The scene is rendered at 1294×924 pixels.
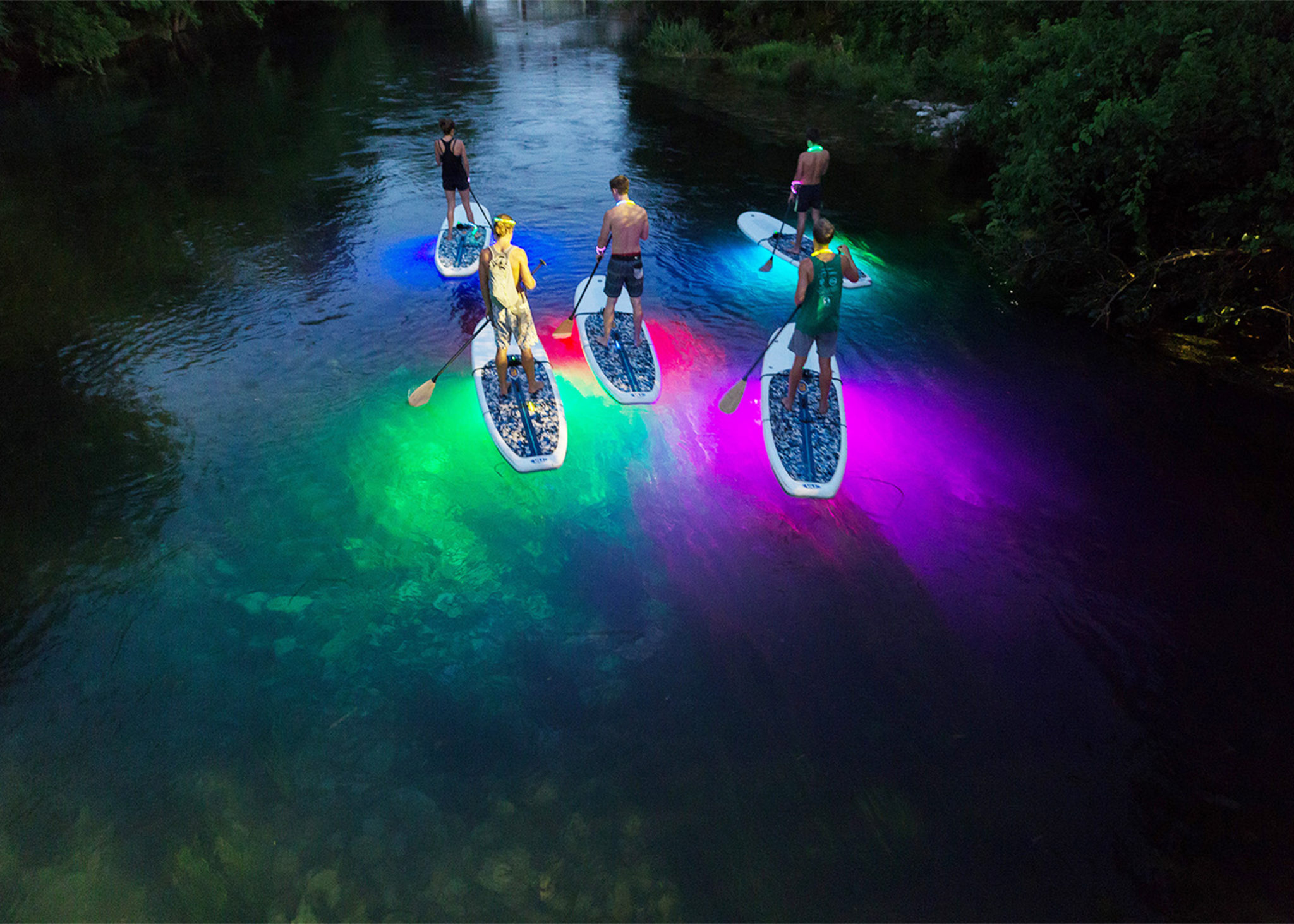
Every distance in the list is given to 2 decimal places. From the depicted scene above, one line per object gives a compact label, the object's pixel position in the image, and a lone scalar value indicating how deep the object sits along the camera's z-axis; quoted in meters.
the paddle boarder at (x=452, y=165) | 12.87
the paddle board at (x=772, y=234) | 14.22
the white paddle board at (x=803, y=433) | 8.07
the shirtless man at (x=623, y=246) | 9.27
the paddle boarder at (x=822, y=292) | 7.97
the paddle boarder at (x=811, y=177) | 12.73
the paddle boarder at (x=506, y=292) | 8.02
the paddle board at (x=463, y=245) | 12.91
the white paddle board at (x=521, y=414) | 8.32
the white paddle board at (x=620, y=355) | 9.45
